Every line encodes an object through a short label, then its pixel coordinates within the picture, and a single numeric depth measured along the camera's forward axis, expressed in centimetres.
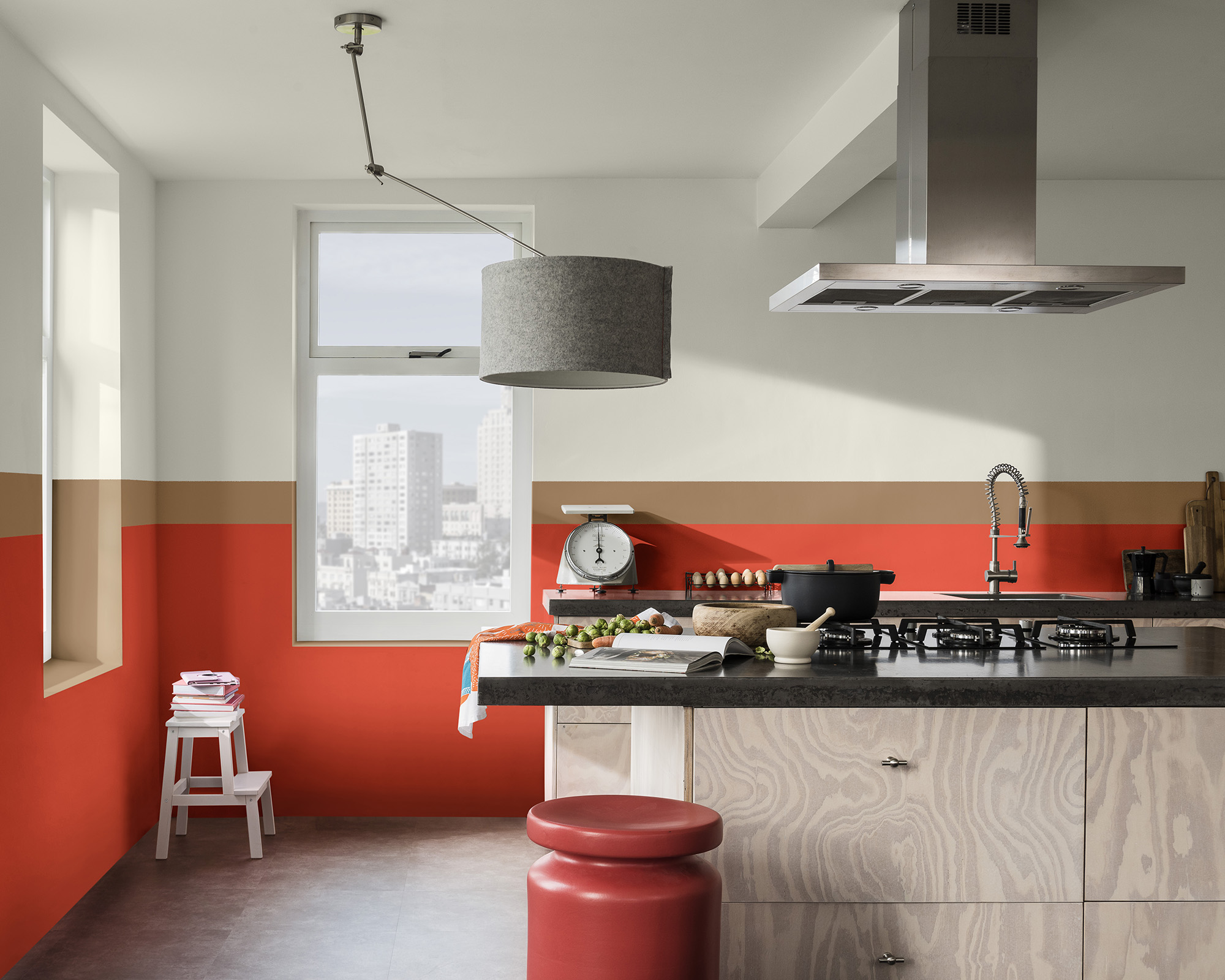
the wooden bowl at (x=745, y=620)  247
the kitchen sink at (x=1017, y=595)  430
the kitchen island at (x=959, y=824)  220
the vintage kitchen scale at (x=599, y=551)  434
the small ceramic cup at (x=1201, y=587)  426
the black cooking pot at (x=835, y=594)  271
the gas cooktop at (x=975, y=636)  259
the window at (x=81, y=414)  396
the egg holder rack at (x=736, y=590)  438
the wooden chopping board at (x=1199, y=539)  459
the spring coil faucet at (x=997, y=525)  435
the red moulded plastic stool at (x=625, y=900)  195
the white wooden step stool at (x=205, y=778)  407
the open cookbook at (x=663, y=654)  222
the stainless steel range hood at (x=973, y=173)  279
